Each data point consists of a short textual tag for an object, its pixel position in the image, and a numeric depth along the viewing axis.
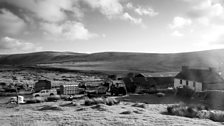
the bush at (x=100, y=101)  19.98
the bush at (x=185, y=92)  27.21
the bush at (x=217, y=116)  14.31
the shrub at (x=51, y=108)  16.98
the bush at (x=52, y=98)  24.11
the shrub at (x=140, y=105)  18.78
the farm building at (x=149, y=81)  37.71
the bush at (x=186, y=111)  14.81
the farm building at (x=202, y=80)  29.91
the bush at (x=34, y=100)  21.98
